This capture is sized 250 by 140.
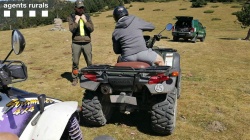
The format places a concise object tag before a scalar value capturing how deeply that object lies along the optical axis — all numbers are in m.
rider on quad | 5.43
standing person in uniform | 8.07
